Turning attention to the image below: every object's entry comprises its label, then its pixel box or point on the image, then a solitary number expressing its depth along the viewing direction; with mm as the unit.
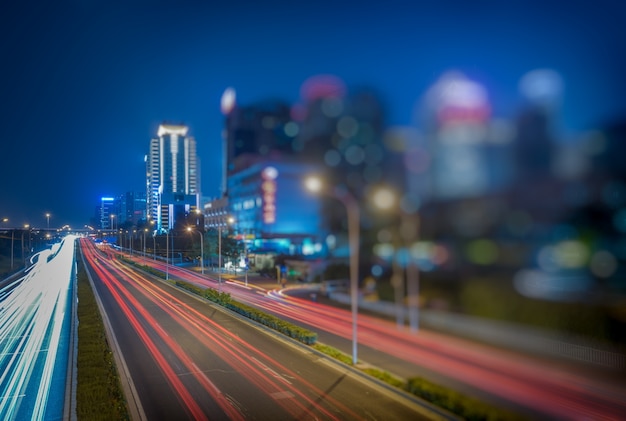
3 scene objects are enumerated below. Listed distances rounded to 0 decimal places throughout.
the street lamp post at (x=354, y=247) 13341
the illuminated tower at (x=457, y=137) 42125
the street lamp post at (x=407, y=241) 20652
